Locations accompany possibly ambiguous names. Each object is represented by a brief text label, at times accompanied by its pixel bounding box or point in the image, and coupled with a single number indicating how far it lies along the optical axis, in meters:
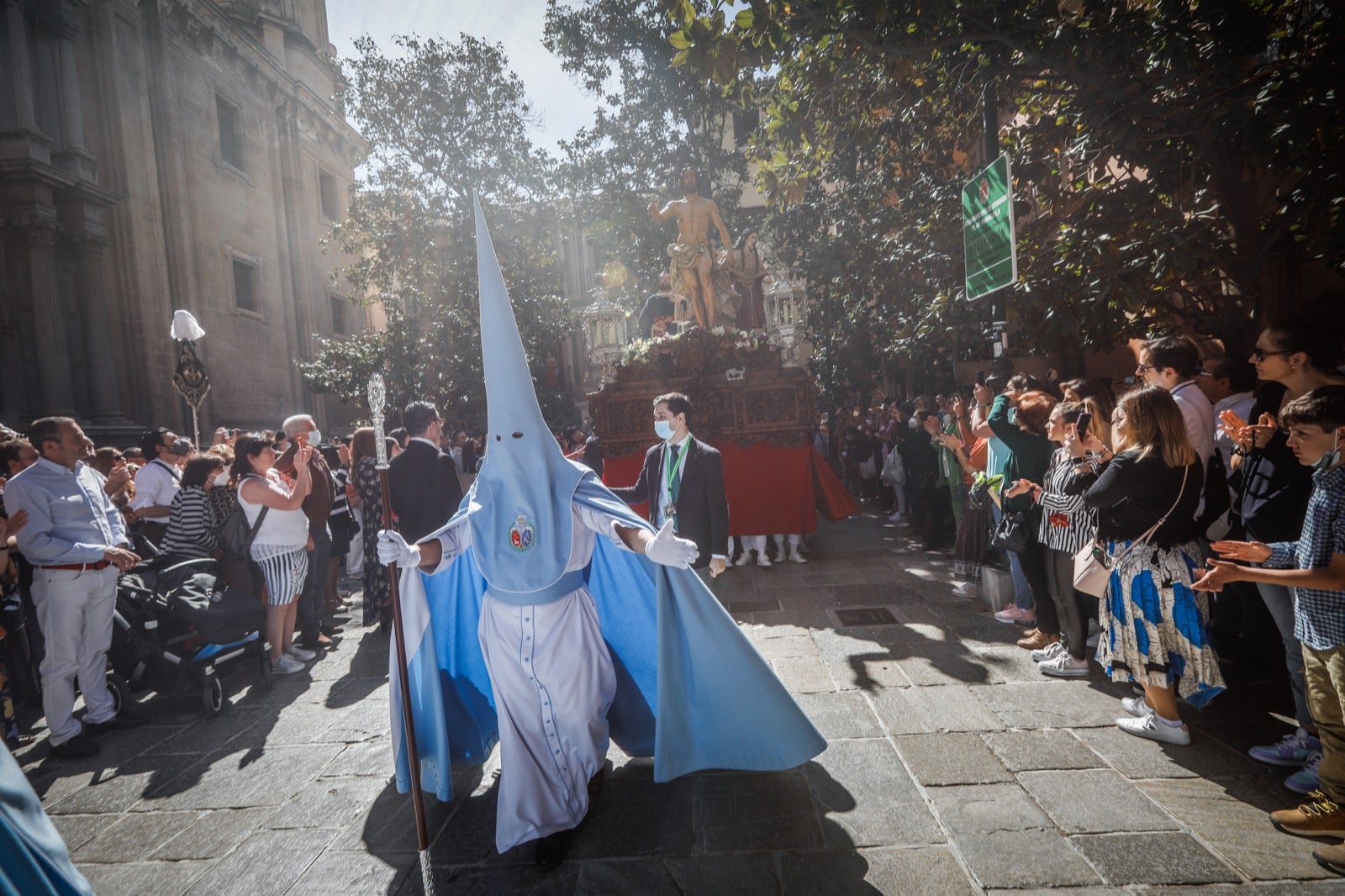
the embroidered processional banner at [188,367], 9.44
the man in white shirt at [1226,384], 4.51
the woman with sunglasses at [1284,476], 3.20
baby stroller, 4.77
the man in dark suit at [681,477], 5.44
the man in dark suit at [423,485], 5.66
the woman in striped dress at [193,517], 5.34
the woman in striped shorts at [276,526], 5.25
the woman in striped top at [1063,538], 4.12
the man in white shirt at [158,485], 6.55
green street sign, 5.37
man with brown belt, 4.27
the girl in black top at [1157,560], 3.41
